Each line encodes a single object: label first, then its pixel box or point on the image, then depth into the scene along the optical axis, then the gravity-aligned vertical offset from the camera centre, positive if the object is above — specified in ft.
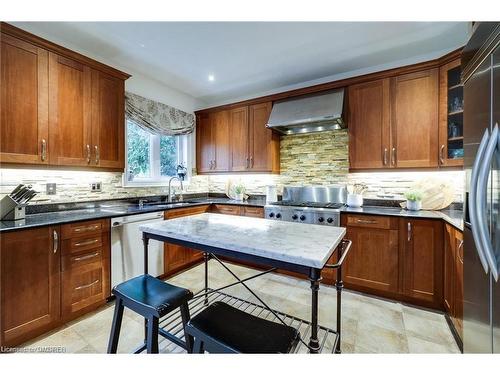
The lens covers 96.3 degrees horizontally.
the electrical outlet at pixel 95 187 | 8.91 -0.03
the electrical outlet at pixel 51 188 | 7.69 -0.05
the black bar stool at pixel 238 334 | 3.15 -2.24
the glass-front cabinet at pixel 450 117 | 7.45 +2.30
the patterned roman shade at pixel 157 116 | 10.16 +3.55
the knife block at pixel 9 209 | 6.20 -0.62
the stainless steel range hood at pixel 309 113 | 9.19 +3.10
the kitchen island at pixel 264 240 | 3.63 -1.08
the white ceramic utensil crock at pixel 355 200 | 9.30 -0.64
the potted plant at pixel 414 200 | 8.20 -0.59
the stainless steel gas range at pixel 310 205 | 8.85 -0.90
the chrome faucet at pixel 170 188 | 11.72 -0.12
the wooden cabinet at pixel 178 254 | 9.66 -3.17
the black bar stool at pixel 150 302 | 4.02 -2.17
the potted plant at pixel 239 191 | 12.55 -0.32
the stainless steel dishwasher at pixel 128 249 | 7.70 -2.30
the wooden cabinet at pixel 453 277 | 5.73 -2.60
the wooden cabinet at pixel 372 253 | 7.80 -2.50
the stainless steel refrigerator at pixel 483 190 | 3.25 -0.09
